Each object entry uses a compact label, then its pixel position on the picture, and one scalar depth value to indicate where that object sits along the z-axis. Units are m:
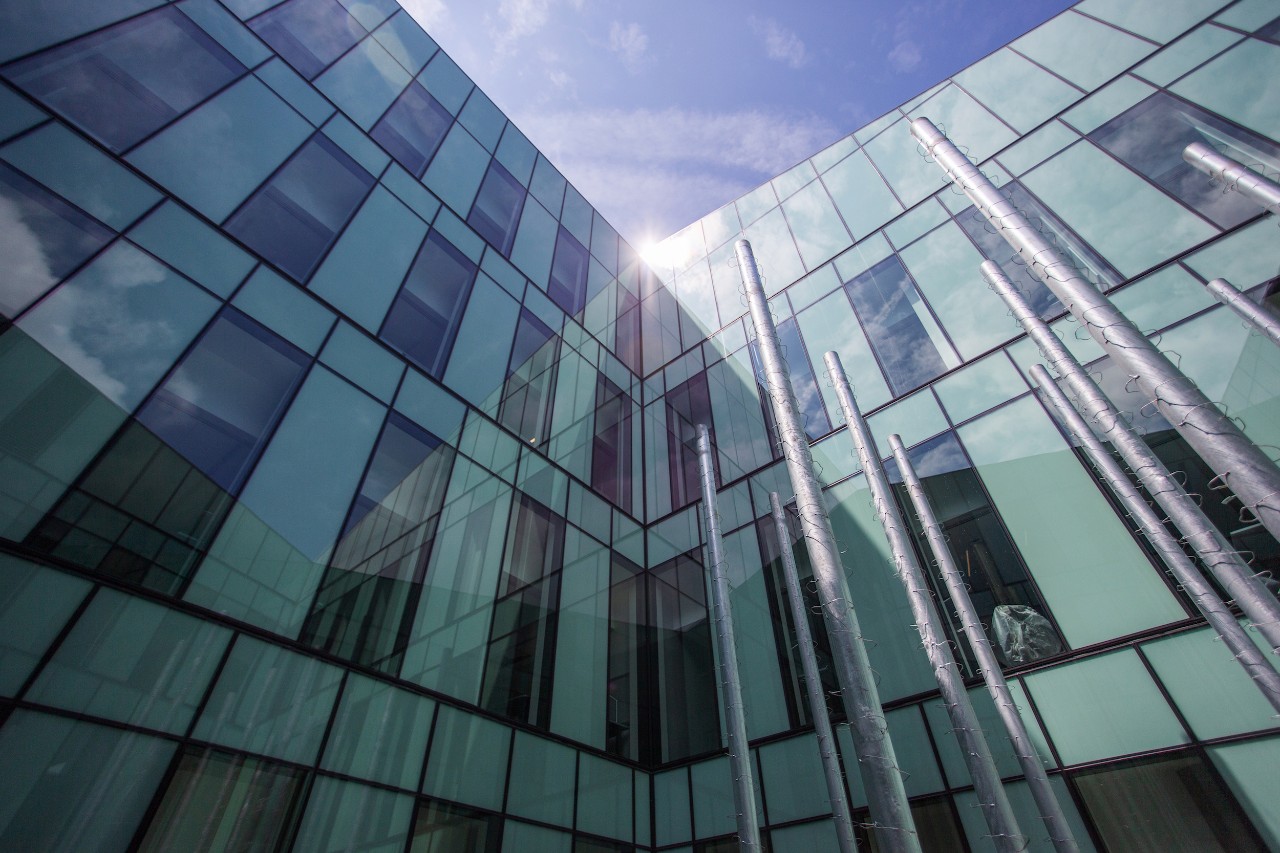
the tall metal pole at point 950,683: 8.29
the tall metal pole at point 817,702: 10.89
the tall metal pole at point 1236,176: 8.77
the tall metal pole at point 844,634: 6.49
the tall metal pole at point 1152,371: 5.58
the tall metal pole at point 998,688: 9.34
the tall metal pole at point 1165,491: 6.19
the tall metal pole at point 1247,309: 9.21
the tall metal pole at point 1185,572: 7.57
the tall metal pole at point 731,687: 10.82
